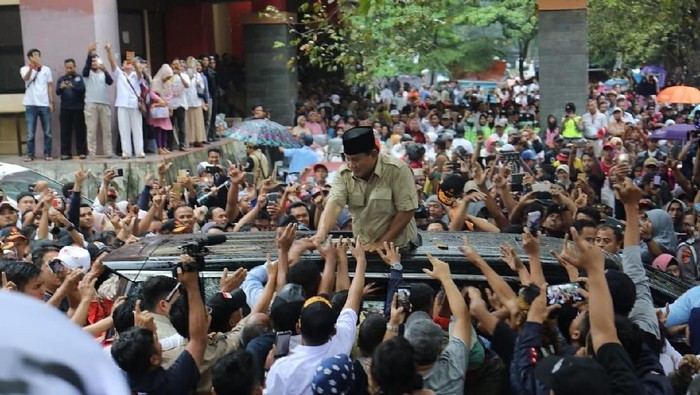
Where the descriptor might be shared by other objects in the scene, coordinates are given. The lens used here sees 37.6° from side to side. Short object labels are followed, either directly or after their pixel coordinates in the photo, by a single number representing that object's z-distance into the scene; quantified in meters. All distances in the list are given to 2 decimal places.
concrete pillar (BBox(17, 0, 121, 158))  16.03
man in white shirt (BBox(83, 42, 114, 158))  15.44
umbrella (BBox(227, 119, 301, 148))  15.02
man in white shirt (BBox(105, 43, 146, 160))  15.72
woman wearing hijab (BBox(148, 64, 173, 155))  16.70
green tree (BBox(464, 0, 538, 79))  34.00
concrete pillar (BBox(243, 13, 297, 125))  22.72
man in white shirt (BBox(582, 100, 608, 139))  20.44
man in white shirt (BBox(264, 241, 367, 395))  4.21
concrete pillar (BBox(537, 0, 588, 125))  21.14
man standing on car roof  6.43
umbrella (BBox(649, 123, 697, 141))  17.45
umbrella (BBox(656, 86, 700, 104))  19.38
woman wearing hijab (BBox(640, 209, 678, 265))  8.77
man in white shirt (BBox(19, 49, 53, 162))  15.47
